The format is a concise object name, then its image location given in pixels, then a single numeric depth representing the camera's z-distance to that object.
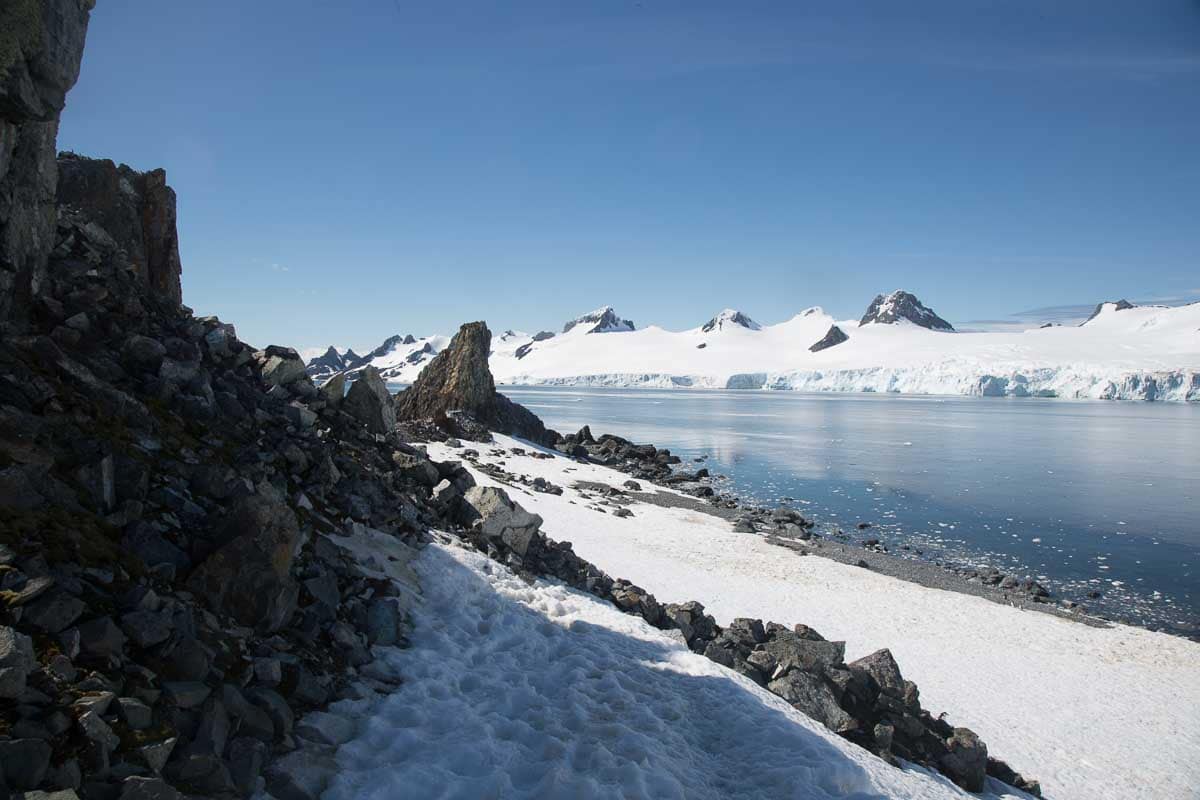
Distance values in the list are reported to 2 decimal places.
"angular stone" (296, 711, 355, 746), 5.59
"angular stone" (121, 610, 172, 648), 4.82
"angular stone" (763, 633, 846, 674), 10.61
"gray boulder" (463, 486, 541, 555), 12.55
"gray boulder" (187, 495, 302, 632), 6.02
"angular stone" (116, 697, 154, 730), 4.24
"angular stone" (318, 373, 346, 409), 14.19
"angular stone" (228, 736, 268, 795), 4.64
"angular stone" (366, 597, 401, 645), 7.46
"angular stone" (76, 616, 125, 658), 4.44
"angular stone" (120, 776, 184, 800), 3.85
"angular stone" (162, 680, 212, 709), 4.67
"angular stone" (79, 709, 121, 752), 3.94
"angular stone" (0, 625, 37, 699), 3.77
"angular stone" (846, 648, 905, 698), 10.56
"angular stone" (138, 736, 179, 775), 4.13
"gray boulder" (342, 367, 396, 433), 14.95
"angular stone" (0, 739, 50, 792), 3.55
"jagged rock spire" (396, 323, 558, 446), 46.22
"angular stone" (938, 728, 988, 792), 9.32
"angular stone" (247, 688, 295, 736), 5.34
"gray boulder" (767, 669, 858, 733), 9.14
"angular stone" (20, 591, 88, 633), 4.34
